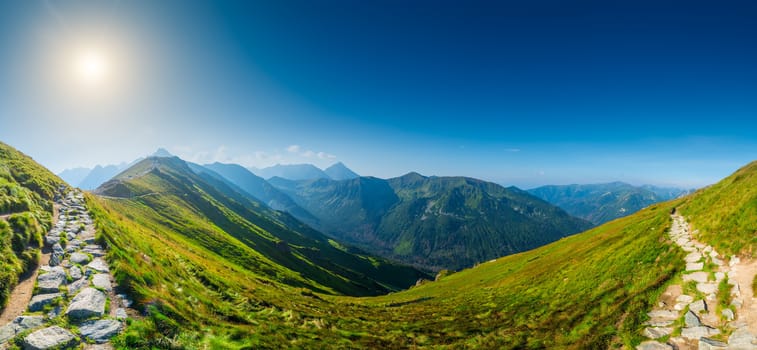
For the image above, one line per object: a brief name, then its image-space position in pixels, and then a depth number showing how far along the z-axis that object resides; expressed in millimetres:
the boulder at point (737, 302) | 13852
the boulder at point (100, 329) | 9508
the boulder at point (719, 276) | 16703
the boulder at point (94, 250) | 16841
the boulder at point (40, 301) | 10288
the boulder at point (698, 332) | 13295
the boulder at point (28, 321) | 9079
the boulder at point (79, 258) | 15274
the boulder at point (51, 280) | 11614
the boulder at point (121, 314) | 10984
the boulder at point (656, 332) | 14539
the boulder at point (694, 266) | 18891
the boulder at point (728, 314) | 13469
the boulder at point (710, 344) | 12131
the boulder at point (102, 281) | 12966
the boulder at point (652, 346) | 13623
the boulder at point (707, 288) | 16062
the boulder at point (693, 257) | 20195
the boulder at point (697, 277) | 17688
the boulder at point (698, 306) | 15023
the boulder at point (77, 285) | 12093
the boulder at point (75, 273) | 13480
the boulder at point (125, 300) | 12172
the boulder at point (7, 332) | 8559
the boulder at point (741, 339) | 11750
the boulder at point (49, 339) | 8359
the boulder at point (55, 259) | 14306
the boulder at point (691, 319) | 14171
